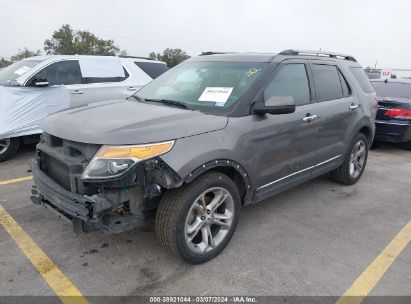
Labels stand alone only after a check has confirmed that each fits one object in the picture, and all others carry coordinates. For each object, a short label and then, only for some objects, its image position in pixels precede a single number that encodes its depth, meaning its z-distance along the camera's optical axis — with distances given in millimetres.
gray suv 2748
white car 6012
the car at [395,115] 7031
